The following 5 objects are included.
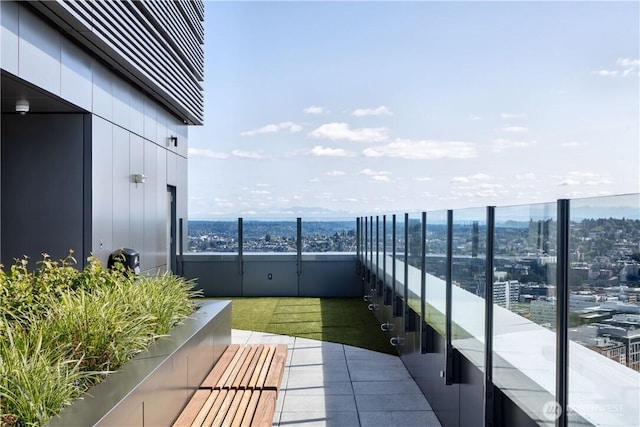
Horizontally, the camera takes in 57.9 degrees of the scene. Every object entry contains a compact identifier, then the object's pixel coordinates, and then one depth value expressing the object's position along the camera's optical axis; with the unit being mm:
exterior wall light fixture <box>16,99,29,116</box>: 7031
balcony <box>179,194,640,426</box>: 2002
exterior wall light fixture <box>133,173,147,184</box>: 9781
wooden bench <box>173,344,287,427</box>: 3869
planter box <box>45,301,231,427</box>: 2789
